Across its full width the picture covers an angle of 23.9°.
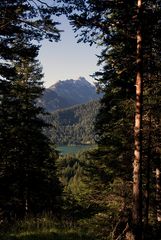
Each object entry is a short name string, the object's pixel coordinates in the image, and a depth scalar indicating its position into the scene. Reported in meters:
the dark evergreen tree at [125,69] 13.05
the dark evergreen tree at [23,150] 25.02
